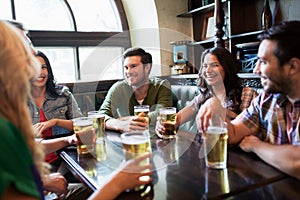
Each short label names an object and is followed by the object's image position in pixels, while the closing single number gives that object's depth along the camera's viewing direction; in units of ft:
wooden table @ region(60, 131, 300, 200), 2.66
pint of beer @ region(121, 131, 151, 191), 3.02
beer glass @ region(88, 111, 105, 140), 4.85
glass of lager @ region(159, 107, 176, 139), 4.72
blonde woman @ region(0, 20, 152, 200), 1.77
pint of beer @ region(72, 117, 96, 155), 4.26
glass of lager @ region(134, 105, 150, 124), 5.03
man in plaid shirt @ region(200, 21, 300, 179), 3.73
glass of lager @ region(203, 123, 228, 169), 3.26
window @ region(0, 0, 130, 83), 10.33
